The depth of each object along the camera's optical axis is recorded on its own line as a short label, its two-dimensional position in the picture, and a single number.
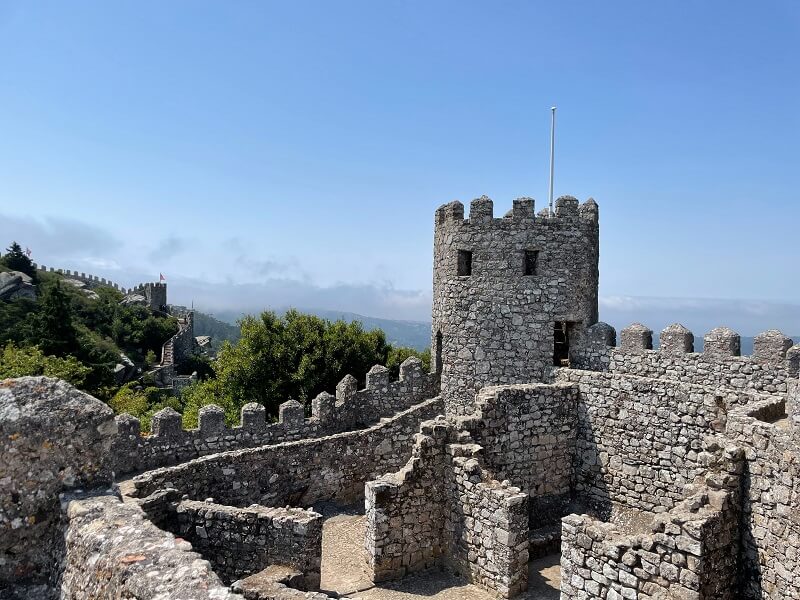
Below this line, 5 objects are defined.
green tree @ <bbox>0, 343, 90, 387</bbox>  23.08
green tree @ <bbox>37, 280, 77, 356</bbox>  34.00
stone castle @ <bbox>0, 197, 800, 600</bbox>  4.81
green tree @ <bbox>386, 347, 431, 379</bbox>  25.14
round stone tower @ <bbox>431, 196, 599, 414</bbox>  13.88
